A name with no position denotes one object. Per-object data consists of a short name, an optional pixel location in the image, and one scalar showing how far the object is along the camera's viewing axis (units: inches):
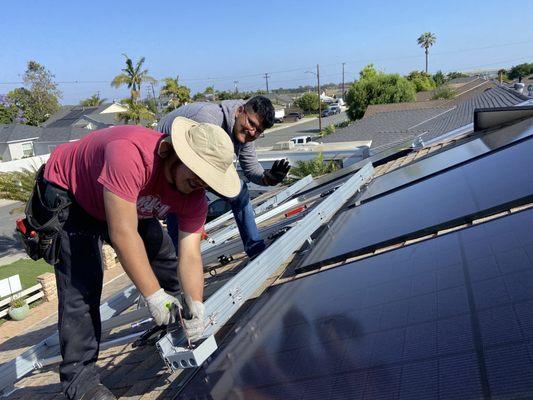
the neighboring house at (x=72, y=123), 1792.6
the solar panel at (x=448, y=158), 195.6
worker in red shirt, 90.4
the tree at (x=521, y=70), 2818.7
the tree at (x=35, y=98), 2559.1
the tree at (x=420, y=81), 2292.1
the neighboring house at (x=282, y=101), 3583.7
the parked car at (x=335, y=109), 2837.1
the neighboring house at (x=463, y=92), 1495.9
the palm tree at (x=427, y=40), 3676.2
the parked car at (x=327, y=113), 2772.6
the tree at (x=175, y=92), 1756.9
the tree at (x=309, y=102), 3058.6
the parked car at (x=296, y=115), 2844.0
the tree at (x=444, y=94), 1614.7
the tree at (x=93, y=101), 3046.3
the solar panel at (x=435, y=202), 117.6
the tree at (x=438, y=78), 2963.1
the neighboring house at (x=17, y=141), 1750.7
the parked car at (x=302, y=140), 1464.1
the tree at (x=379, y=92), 1696.6
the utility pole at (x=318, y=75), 2102.6
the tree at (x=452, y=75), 3993.6
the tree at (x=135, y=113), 1154.0
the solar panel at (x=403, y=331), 56.1
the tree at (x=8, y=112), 2420.0
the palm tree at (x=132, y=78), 1373.0
